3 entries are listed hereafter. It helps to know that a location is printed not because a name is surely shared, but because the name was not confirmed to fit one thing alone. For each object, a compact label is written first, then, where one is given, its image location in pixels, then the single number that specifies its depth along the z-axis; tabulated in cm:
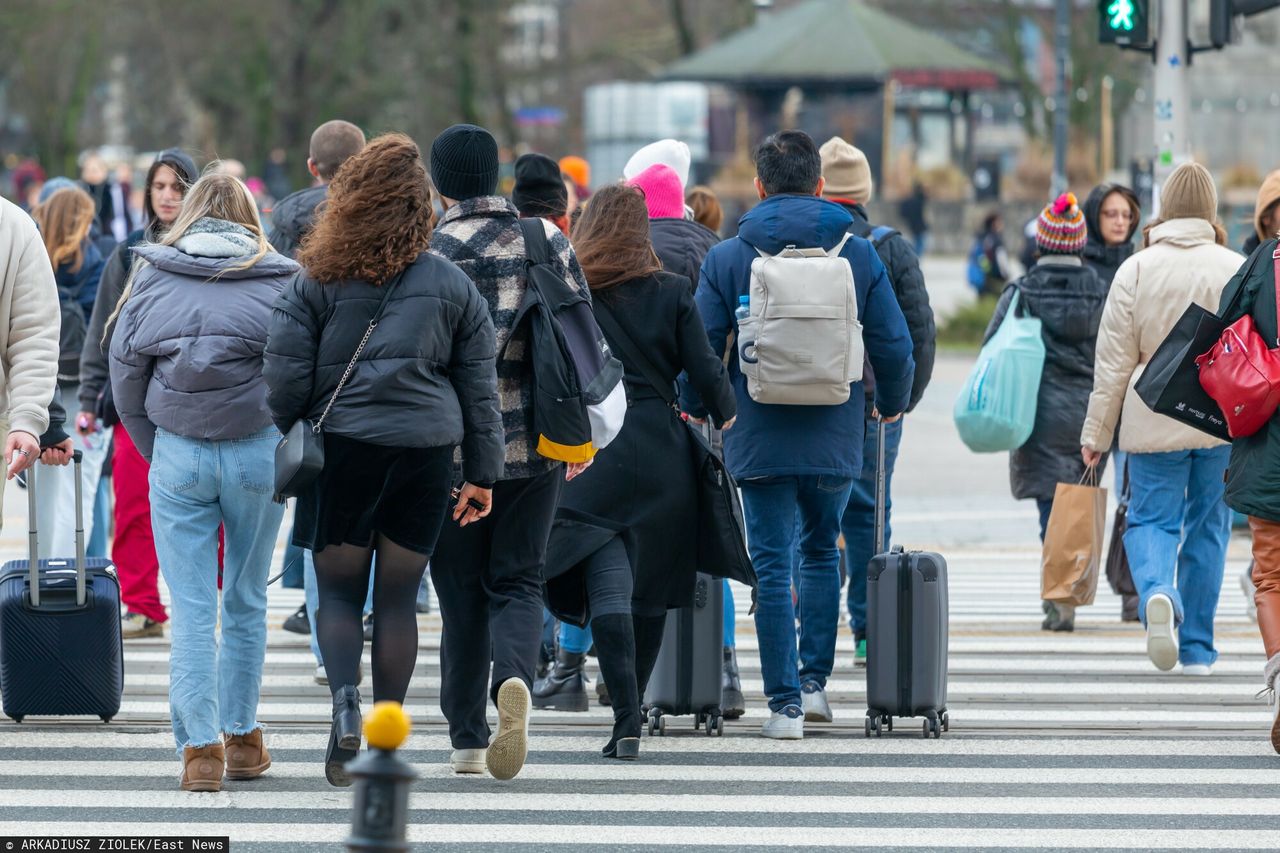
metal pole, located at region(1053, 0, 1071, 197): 6266
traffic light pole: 2739
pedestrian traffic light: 2703
